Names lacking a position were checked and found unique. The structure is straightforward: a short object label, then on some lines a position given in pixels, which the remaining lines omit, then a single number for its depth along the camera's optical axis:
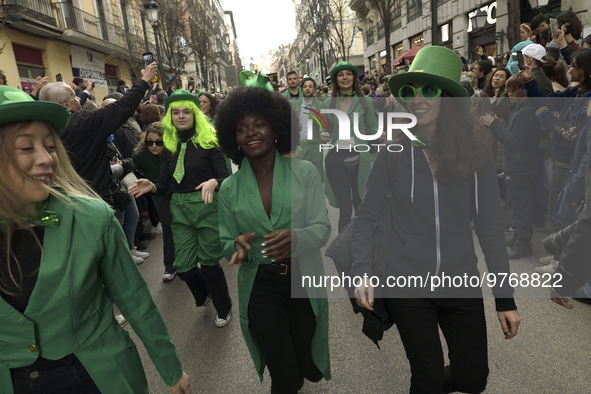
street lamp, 13.87
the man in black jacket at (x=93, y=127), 3.60
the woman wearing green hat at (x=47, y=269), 1.41
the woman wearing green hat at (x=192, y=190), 3.63
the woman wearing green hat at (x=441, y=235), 1.98
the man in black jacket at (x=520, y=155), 4.70
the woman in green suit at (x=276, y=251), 2.24
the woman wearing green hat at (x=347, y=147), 4.89
